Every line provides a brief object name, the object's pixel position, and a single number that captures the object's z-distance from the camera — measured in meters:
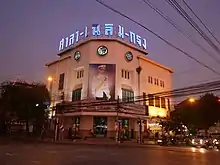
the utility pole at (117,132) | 24.94
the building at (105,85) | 27.83
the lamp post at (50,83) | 36.28
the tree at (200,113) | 32.06
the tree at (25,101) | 29.21
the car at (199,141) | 23.71
